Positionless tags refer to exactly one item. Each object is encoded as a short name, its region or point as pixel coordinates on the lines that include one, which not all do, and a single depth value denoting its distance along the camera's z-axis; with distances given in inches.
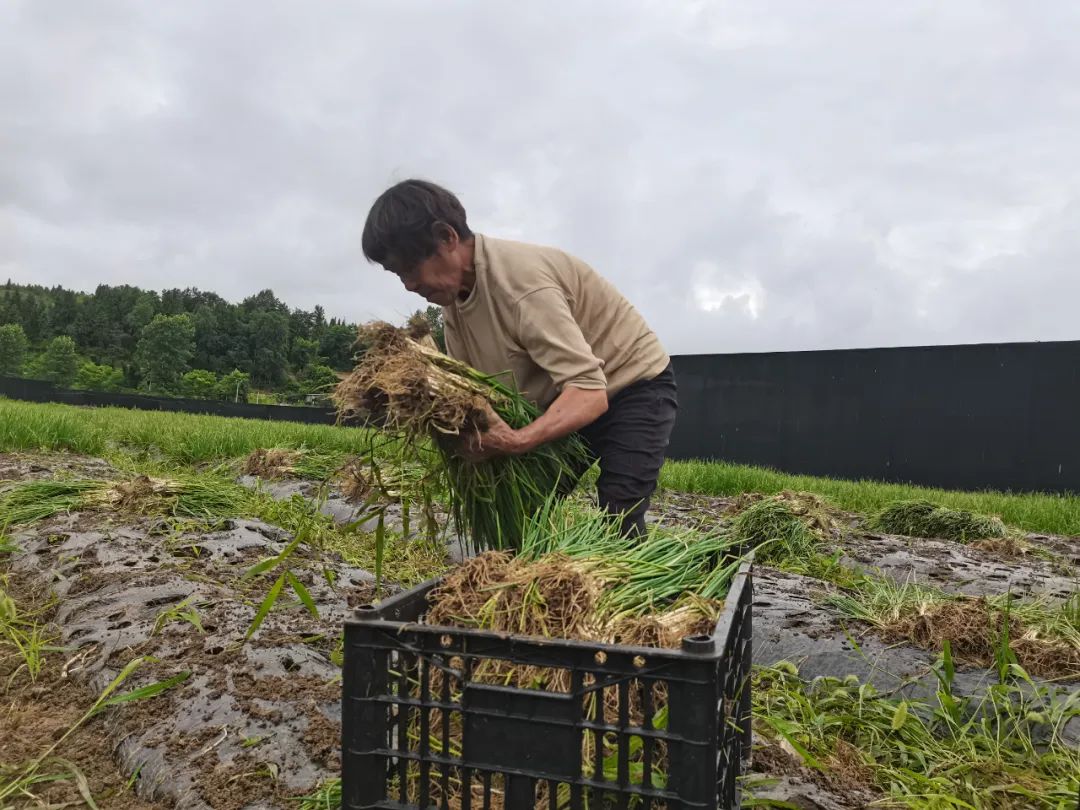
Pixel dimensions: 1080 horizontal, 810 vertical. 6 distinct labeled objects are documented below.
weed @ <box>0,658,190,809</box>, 61.2
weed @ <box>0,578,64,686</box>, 84.5
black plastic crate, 37.6
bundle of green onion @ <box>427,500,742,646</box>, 47.0
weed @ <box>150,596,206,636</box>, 85.2
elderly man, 64.9
